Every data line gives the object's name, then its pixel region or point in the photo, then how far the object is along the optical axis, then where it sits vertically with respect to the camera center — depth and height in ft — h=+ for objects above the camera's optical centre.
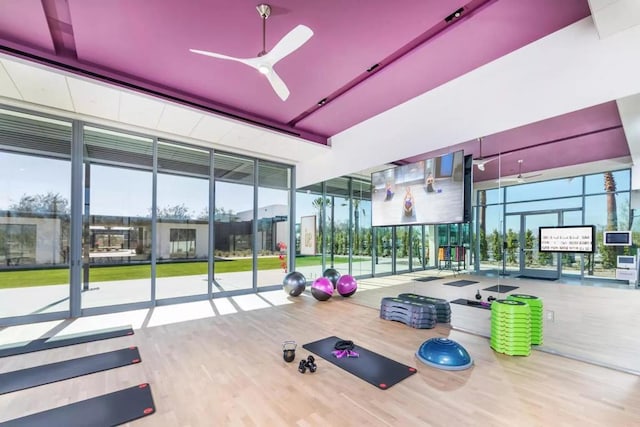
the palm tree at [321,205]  26.76 +1.38
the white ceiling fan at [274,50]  8.66 +5.43
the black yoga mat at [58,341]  12.18 -5.41
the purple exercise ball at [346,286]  21.72 -4.88
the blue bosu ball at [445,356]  10.49 -4.99
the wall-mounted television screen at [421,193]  15.46 +1.62
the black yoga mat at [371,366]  9.71 -5.29
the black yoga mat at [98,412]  7.58 -5.23
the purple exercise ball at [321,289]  20.68 -4.90
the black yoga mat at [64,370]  9.64 -5.35
